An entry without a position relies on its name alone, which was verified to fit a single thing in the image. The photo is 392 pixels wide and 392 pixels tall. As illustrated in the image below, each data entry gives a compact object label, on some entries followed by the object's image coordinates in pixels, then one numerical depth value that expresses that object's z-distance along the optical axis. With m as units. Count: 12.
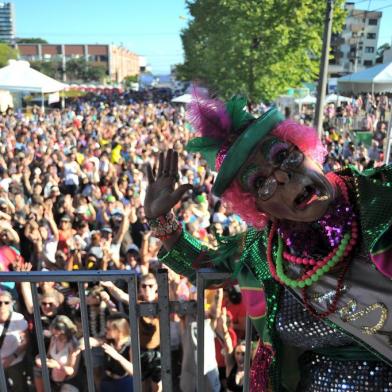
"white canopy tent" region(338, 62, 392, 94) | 8.56
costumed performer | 1.18
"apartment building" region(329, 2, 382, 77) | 68.19
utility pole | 9.55
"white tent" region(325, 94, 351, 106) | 22.33
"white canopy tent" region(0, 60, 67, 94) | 10.02
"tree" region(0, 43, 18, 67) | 49.23
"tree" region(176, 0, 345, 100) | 16.67
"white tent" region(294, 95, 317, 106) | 20.99
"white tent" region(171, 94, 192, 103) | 15.78
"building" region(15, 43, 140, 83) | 98.21
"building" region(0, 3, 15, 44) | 164.82
